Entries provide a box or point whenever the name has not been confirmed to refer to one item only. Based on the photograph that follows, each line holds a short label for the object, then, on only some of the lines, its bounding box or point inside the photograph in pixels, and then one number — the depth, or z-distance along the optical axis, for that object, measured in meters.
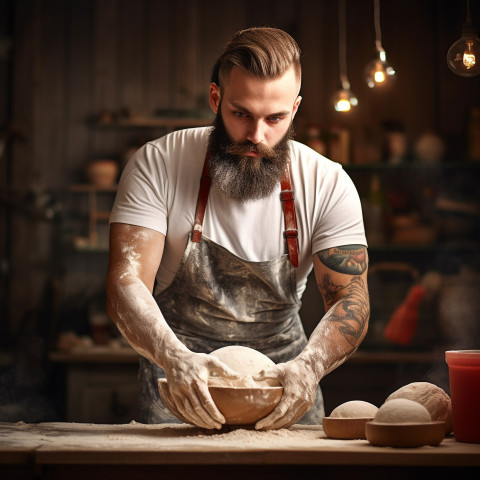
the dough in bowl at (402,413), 1.50
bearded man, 2.11
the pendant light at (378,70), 2.79
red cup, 1.57
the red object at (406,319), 4.25
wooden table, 1.39
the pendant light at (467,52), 2.20
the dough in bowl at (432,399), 1.67
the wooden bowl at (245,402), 1.68
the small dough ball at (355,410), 1.68
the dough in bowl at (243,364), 1.73
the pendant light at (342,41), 4.66
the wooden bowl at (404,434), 1.44
